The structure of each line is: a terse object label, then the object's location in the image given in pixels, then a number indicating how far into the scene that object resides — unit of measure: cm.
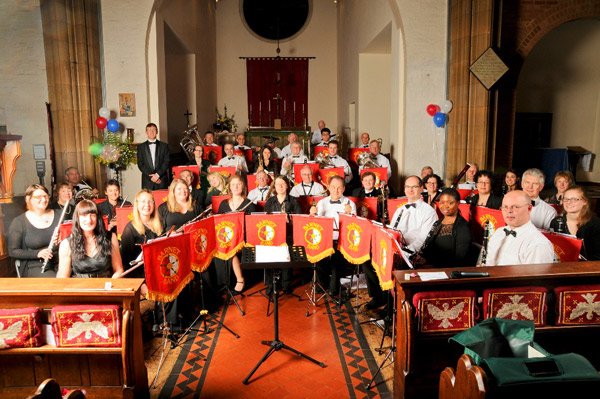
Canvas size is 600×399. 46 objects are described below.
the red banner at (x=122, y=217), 575
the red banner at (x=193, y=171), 802
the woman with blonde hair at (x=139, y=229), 504
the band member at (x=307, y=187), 739
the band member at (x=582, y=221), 440
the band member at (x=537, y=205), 538
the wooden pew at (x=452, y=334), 353
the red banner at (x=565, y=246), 419
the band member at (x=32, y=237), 483
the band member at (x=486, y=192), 604
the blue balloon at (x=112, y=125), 916
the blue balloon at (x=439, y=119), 949
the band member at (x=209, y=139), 1089
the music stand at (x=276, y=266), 403
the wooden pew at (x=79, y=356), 347
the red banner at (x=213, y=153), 1034
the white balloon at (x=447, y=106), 944
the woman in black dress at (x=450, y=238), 472
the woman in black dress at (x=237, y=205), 639
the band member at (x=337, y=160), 941
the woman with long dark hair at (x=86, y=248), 411
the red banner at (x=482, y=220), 523
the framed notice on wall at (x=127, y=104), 952
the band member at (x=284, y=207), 634
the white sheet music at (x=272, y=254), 411
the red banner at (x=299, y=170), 821
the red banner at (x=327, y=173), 807
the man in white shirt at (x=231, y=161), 977
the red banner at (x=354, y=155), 1035
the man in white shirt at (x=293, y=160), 920
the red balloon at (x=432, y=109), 954
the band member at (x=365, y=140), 1094
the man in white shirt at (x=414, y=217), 541
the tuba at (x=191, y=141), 1142
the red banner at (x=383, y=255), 425
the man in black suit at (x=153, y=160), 891
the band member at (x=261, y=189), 719
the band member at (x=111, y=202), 648
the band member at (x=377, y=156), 967
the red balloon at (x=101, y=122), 907
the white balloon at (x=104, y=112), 912
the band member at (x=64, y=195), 604
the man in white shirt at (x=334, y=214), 613
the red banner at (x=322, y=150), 1028
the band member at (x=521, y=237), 385
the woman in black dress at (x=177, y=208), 565
